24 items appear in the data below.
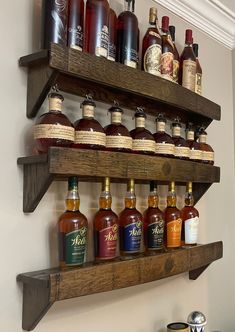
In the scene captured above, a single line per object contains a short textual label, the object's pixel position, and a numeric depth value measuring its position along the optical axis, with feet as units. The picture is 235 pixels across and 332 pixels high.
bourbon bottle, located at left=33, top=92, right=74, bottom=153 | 3.26
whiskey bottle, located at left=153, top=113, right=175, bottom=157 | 4.38
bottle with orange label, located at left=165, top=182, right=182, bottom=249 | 4.61
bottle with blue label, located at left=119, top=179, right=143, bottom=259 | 4.01
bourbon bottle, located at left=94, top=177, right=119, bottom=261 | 3.76
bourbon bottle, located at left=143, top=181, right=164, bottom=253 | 4.34
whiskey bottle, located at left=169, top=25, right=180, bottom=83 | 4.73
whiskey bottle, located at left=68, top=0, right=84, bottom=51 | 3.49
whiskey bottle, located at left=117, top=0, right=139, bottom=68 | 4.00
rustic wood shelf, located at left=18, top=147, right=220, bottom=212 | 3.23
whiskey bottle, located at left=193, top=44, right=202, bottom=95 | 5.06
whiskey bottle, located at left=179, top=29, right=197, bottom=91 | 4.88
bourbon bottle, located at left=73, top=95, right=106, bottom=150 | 3.51
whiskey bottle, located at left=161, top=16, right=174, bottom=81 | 4.50
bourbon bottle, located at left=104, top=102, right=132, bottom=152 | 3.78
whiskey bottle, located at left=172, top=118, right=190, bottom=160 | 4.70
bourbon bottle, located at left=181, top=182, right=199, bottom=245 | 4.86
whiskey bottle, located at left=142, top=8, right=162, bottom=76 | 4.32
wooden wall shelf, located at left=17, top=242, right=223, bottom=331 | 3.20
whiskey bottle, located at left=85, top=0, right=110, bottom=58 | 3.65
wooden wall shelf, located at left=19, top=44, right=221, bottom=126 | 3.31
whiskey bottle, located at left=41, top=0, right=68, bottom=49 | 3.37
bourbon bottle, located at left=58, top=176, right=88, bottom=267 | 3.46
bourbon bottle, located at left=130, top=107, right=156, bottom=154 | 4.08
